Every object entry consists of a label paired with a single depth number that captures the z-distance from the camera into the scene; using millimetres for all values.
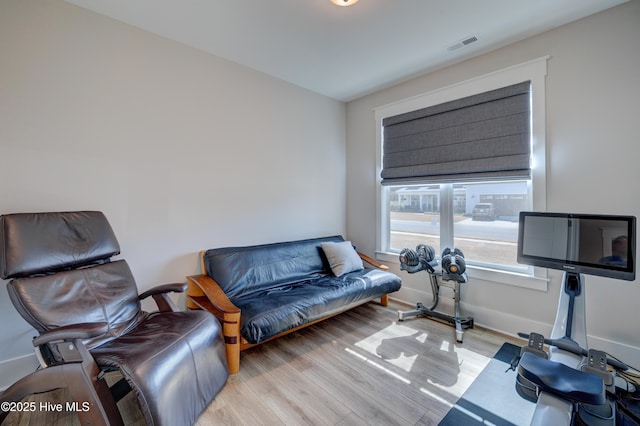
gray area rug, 1653
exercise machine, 1446
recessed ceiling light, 2020
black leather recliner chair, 1384
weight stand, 2775
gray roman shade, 2578
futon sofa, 2127
